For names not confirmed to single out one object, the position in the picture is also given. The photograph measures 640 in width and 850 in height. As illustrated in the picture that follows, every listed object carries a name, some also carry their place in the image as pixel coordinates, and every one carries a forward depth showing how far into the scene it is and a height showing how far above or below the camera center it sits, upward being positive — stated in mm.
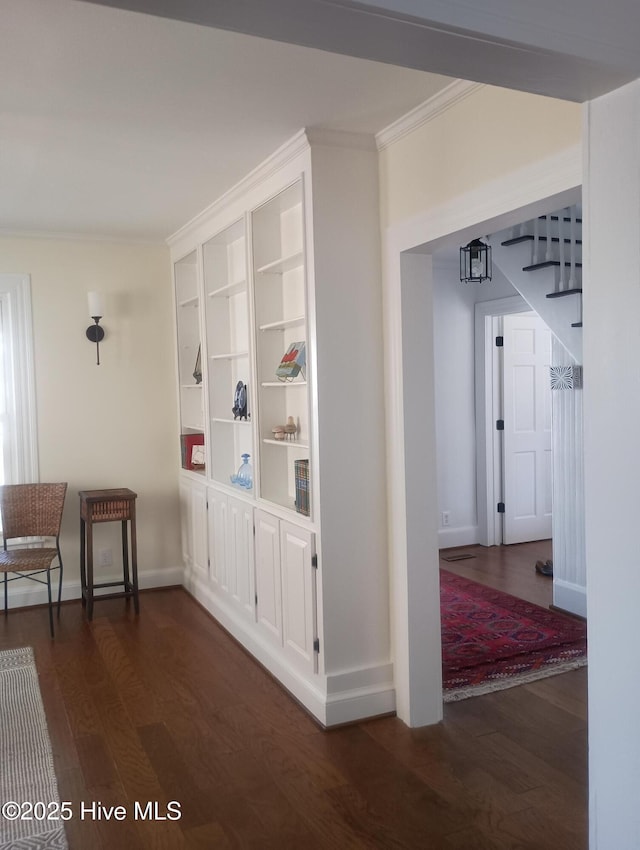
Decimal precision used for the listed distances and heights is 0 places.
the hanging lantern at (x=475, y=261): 5133 +950
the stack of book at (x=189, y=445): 5258 -360
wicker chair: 4836 -738
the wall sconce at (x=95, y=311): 4938 +578
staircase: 4332 +717
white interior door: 6570 -392
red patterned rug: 3658 -1424
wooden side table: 4754 -796
